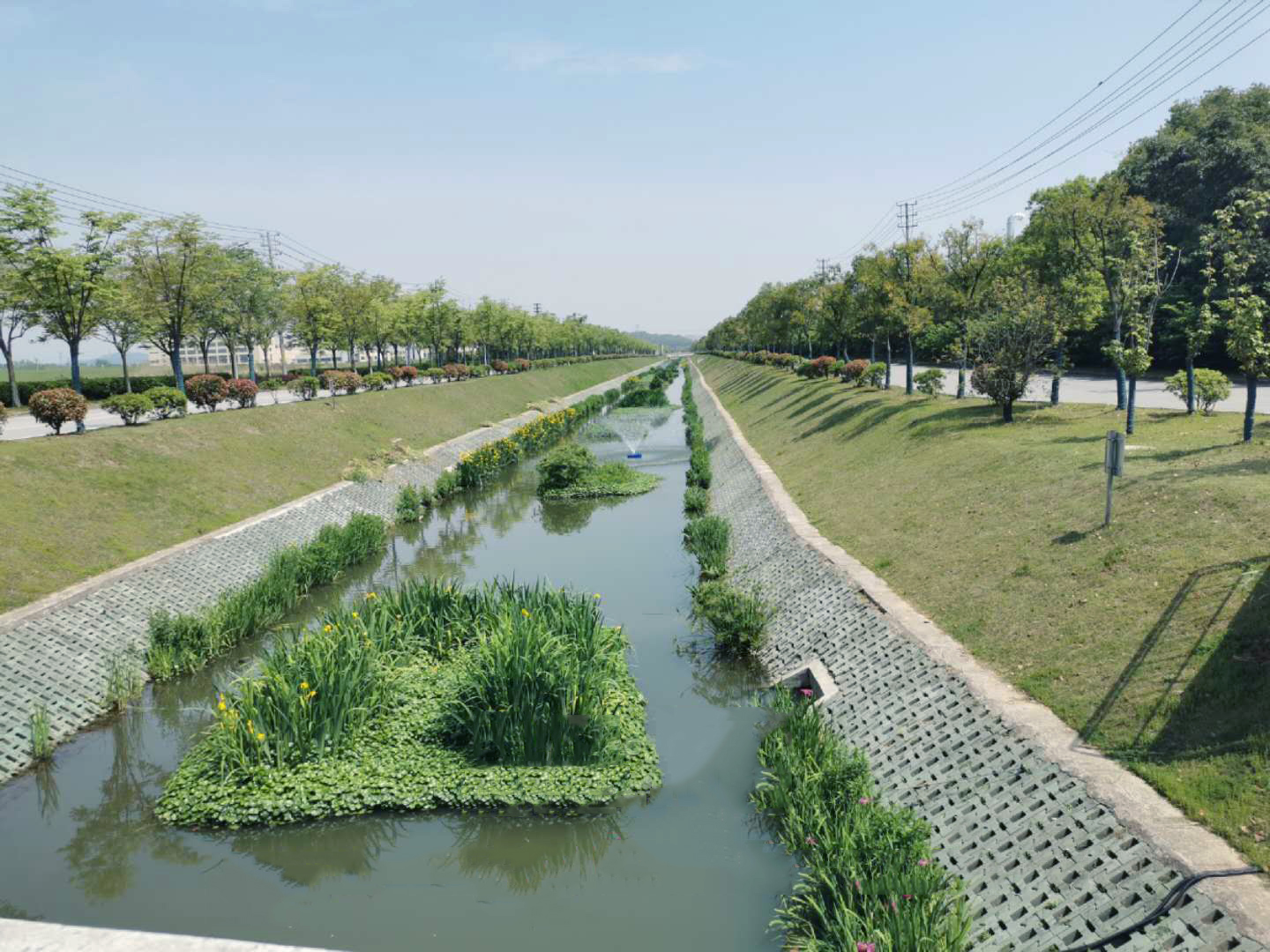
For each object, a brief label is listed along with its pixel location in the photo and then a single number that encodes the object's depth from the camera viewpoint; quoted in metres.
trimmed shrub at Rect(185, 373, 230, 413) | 27.08
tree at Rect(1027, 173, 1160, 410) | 19.20
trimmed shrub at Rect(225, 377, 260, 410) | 28.69
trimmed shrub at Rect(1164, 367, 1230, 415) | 16.94
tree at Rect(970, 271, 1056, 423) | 18.97
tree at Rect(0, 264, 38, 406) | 24.62
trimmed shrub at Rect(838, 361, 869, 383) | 33.67
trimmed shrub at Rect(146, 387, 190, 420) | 23.12
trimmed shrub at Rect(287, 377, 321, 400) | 34.22
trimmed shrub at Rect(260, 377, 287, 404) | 41.19
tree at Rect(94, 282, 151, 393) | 26.27
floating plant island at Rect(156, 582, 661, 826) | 8.32
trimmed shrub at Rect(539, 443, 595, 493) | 26.28
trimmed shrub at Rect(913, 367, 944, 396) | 26.22
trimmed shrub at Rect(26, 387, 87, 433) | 19.42
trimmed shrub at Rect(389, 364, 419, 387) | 49.62
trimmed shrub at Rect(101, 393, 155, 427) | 21.89
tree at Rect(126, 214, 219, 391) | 29.22
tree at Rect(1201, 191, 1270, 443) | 12.81
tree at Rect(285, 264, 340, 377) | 46.22
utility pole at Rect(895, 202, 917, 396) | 28.36
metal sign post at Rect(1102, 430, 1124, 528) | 9.70
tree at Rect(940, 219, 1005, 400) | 25.61
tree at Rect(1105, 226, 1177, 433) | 15.53
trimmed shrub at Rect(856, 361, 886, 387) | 32.28
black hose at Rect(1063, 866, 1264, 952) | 4.79
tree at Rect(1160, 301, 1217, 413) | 14.83
